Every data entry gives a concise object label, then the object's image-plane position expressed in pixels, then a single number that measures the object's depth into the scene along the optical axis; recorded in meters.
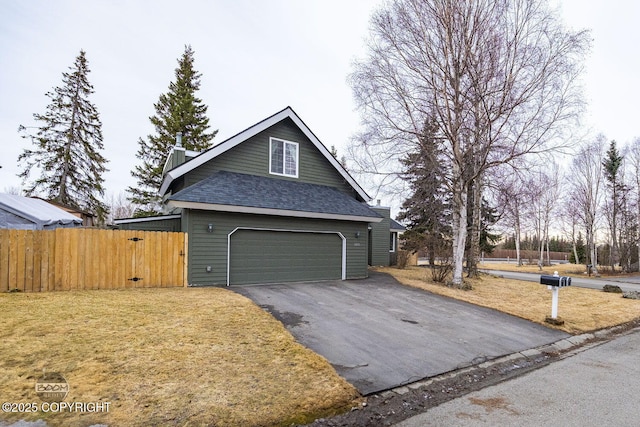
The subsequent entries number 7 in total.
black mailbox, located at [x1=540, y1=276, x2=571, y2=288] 7.39
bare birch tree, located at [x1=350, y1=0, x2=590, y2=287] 11.38
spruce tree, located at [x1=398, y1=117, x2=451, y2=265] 12.91
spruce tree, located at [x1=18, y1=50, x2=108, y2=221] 23.19
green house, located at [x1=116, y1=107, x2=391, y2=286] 10.41
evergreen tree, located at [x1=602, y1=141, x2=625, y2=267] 25.59
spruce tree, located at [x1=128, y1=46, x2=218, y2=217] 27.44
